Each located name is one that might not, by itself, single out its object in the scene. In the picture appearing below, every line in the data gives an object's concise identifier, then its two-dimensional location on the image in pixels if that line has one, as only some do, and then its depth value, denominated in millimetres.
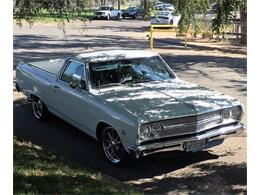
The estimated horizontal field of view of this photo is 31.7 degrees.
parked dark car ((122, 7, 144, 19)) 51438
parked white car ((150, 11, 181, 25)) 31912
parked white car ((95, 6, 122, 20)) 47709
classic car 5785
